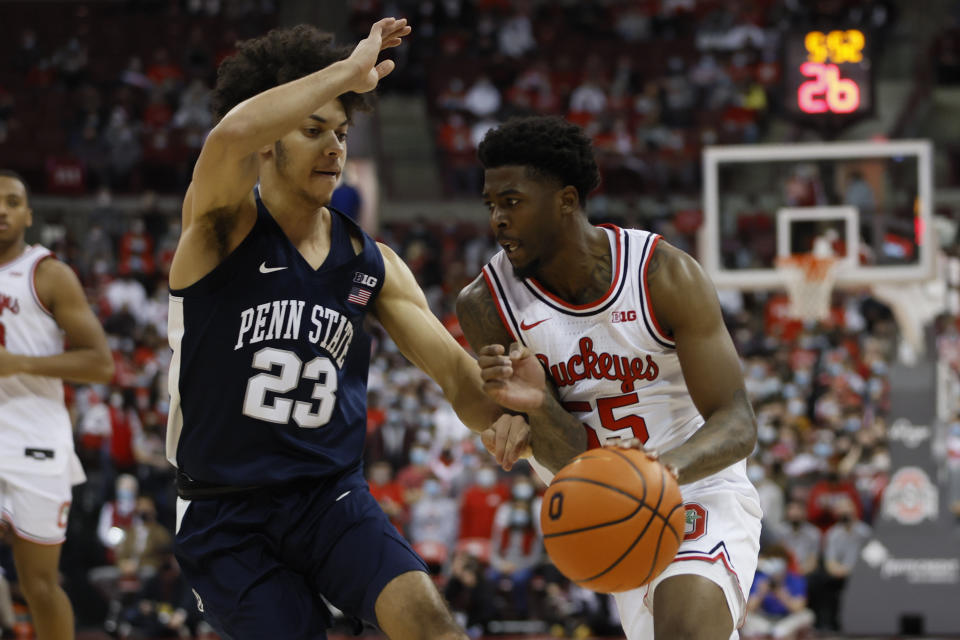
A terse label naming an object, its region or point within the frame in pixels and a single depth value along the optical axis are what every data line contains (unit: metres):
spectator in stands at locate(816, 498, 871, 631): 11.55
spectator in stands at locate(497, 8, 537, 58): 23.78
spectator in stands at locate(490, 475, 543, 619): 12.04
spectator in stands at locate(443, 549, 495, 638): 11.59
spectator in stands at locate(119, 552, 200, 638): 11.47
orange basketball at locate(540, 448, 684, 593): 3.64
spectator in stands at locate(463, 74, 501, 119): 22.59
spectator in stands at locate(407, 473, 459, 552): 12.70
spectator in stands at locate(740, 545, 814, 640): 11.08
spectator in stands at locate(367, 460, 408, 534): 12.64
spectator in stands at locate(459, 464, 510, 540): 12.66
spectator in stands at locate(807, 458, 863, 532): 12.56
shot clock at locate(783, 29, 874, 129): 12.05
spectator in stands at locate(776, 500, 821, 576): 11.77
